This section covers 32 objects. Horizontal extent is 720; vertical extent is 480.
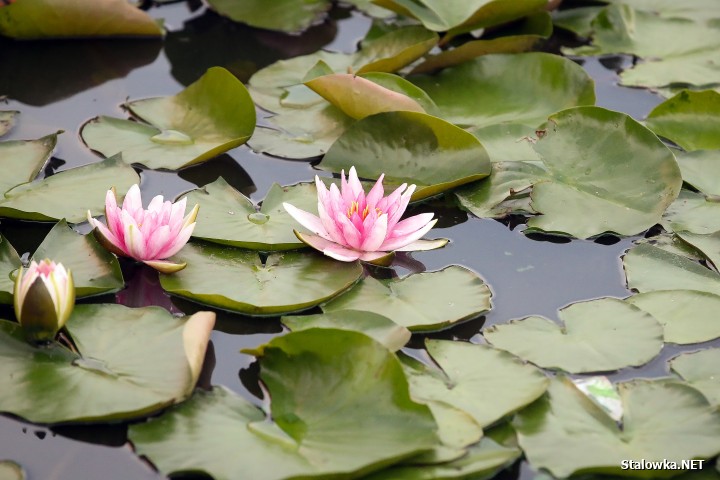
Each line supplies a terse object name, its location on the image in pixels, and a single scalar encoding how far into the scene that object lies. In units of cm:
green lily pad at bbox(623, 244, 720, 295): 439
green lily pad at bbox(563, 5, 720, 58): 666
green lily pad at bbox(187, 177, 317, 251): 442
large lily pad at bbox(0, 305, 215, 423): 345
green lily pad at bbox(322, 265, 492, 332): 403
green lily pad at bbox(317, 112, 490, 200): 500
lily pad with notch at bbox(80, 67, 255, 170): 523
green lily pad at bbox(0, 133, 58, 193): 486
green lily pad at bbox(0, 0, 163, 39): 631
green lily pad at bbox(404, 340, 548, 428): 352
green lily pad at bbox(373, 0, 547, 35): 626
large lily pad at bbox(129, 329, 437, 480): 323
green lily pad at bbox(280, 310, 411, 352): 377
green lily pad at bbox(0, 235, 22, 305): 399
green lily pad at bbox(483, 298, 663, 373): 383
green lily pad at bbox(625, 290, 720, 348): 405
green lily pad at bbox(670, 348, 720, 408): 376
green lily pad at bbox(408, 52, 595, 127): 571
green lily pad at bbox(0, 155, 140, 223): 460
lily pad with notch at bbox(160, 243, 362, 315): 405
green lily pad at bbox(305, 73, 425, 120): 524
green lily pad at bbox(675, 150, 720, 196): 511
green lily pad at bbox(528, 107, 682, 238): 474
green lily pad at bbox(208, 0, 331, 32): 702
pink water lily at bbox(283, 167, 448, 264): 427
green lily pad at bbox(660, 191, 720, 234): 480
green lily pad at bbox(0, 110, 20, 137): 544
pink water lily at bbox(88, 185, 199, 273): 414
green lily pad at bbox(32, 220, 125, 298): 413
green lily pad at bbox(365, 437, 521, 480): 322
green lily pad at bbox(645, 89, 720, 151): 553
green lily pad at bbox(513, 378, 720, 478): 334
